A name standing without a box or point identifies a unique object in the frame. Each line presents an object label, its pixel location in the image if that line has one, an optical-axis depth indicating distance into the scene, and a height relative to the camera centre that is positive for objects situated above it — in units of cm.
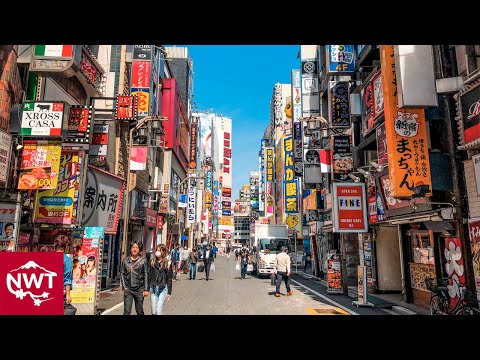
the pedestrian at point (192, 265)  2009 -163
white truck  2148 -47
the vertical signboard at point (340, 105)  2097 +802
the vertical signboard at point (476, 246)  899 -21
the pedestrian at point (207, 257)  1966 -115
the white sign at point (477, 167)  904 +186
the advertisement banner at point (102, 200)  1491 +161
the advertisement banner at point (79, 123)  1208 +399
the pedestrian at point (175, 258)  1973 -134
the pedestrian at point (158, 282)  724 -94
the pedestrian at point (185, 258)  2388 -149
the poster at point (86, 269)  925 -88
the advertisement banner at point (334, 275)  1473 -161
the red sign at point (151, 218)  2458 +139
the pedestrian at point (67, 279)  621 -78
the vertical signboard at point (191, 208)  4306 +359
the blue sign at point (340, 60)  1952 +998
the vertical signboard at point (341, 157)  1845 +428
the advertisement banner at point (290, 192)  3944 +509
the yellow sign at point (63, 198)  1130 +127
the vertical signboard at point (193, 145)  4616 +1228
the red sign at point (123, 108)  1731 +640
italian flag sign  1071 +573
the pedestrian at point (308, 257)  3384 -195
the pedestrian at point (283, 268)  1359 -123
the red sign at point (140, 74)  2134 +1000
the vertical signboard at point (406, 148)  1048 +274
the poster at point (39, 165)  1013 +212
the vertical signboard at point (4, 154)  948 +228
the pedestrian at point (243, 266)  2104 -176
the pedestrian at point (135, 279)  700 -86
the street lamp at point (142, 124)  1586 +570
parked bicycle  808 -162
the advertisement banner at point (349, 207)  1427 +126
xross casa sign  1045 +352
